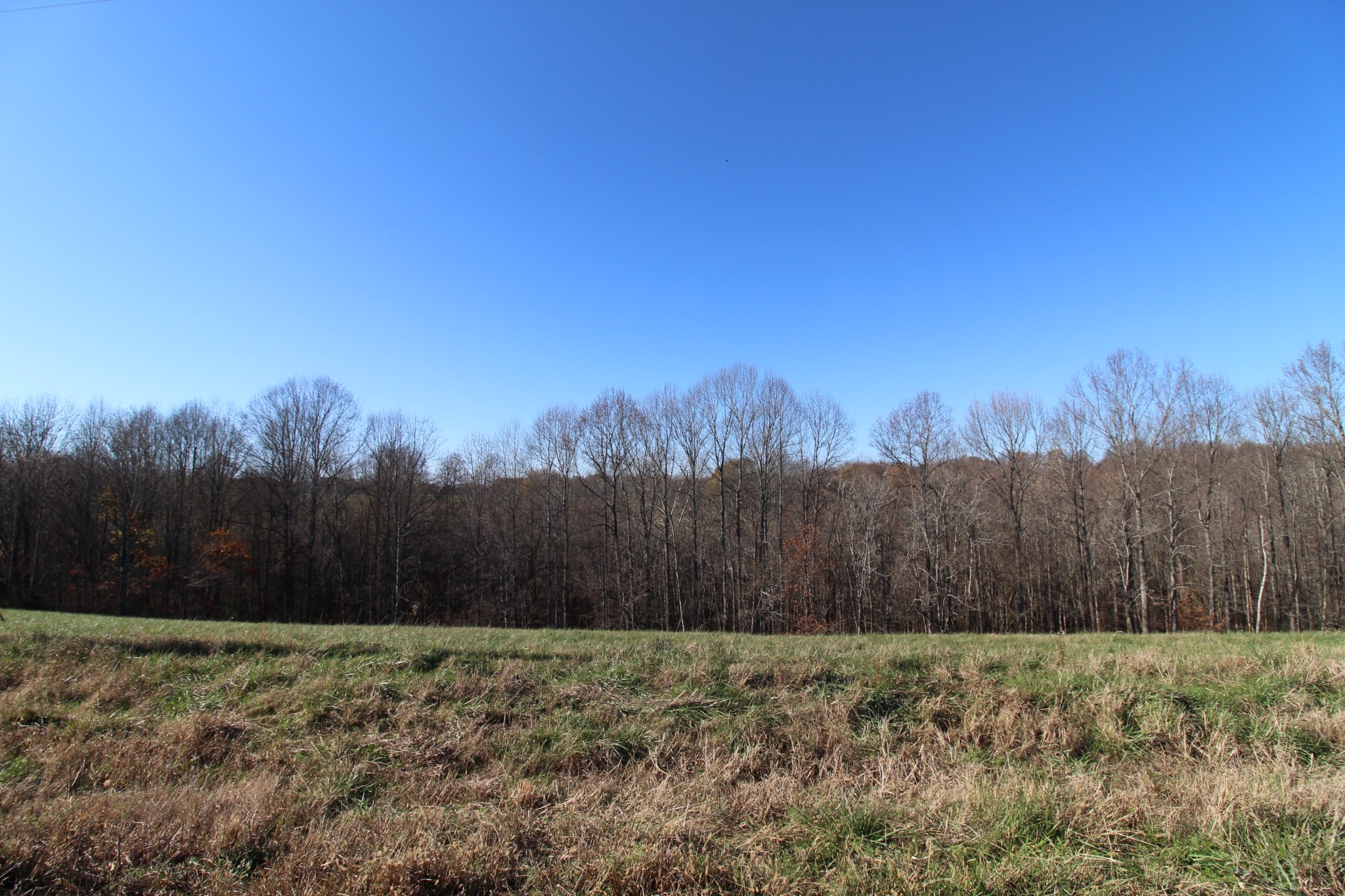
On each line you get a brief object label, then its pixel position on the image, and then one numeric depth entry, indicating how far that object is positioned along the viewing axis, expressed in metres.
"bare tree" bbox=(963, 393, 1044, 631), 33.28
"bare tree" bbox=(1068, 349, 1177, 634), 28.69
